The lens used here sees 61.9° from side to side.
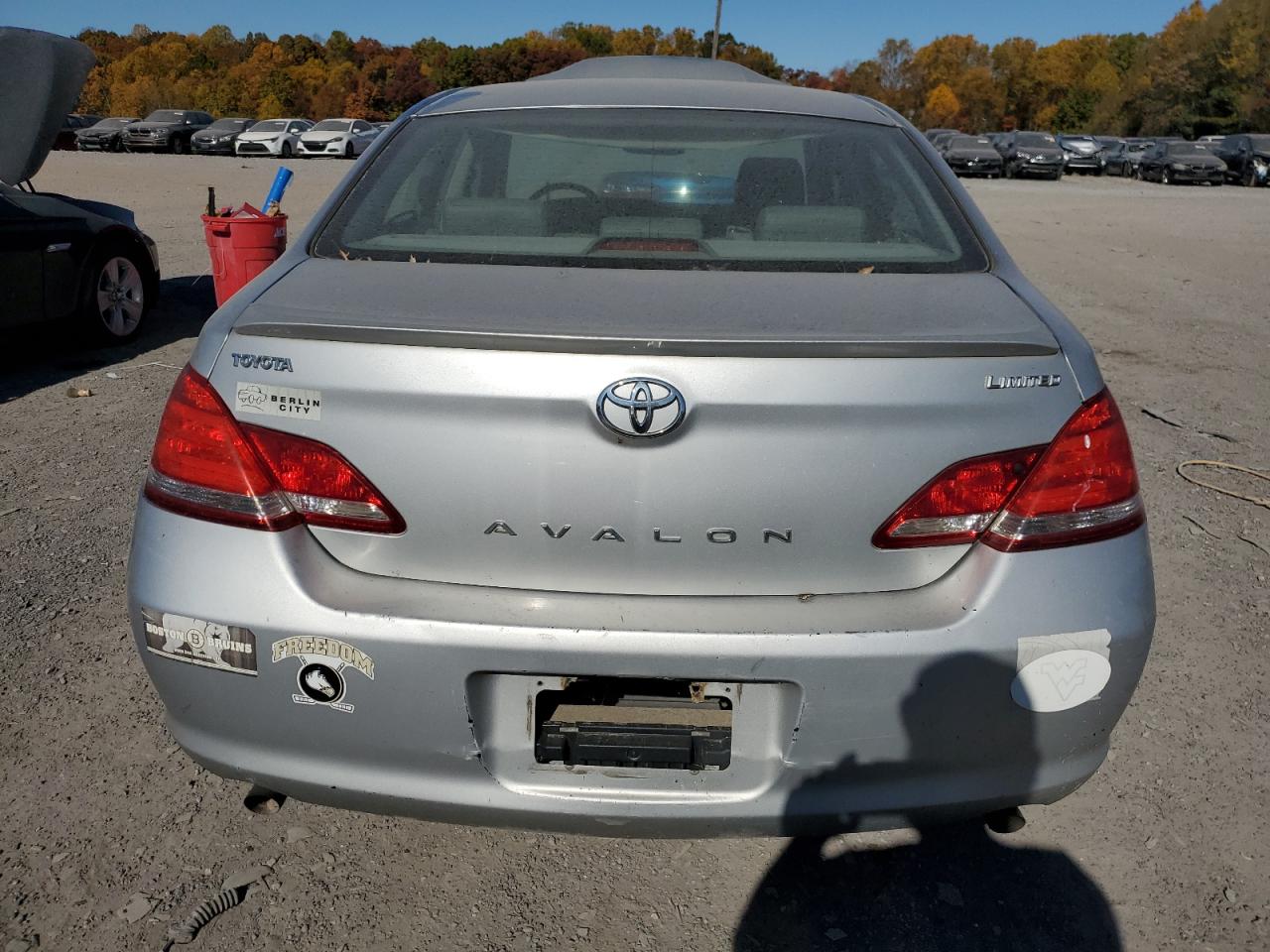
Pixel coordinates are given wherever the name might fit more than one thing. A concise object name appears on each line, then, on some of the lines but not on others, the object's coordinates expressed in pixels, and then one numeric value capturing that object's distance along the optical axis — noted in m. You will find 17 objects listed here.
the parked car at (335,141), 36.31
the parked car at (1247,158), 36.22
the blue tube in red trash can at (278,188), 6.93
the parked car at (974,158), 35.78
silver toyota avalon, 1.78
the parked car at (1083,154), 41.88
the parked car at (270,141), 37.19
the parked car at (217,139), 39.16
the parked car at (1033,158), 36.34
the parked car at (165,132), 39.53
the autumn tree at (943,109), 98.25
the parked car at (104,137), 39.31
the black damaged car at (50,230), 6.06
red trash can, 6.70
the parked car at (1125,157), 40.59
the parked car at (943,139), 39.06
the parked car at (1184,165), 35.66
